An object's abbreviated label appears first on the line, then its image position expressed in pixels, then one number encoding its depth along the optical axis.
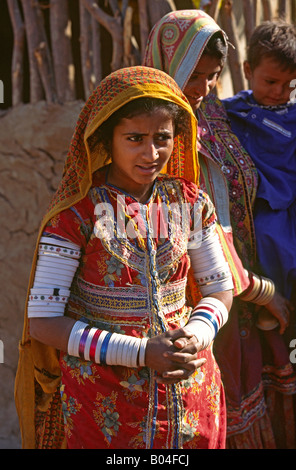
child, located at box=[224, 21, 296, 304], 2.50
